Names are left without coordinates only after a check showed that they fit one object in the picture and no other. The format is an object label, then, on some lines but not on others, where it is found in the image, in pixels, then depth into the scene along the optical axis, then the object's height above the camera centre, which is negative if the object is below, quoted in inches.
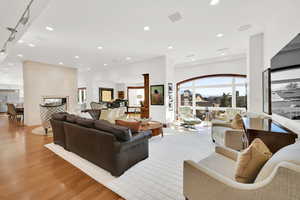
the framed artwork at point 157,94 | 230.5 +8.2
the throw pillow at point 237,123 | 116.0 -22.3
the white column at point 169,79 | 228.5 +36.4
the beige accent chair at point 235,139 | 104.9 -33.3
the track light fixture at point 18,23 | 85.7 +56.3
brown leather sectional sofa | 82.7 -31.7
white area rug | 70.5 -50.0
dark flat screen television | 71.5 +10.9
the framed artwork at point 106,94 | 390.3 +15.0
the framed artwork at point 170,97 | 236.4 +2.9
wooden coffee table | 150.1 -32.9
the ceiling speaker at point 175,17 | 111.3 +72.3
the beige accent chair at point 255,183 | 31.4 -25.8
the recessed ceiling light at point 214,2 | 95.1 +71.2
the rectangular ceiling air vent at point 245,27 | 131.8 +73.3
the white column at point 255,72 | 146.3 +29.7
